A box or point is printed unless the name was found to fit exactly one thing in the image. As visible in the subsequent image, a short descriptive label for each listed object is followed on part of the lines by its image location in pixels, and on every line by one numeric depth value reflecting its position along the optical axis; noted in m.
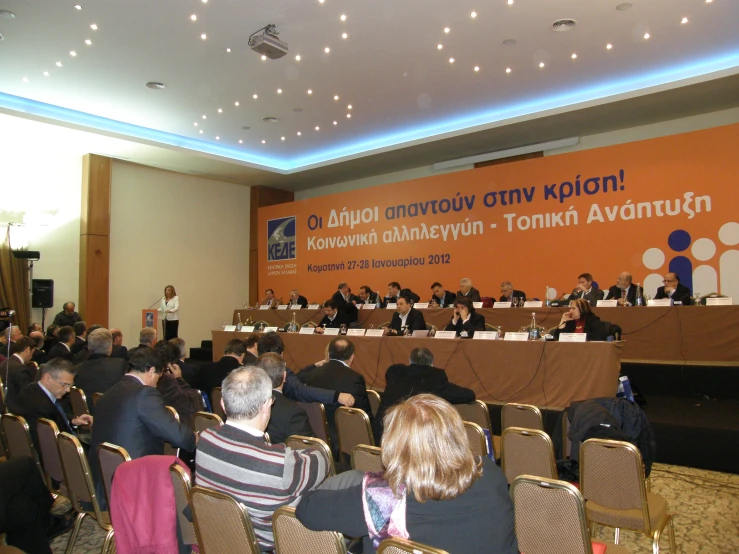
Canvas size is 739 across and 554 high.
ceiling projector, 5.97
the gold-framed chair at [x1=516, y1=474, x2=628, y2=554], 1.87
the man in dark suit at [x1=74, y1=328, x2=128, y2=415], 3.97
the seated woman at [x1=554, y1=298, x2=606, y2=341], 5.26
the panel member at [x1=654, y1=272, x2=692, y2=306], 6.57
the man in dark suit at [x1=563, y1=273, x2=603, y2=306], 6.94
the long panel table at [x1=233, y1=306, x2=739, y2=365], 5.57
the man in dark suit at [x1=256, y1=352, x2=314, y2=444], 2.74
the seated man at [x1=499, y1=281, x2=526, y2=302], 7.92
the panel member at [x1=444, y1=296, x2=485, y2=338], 6.11
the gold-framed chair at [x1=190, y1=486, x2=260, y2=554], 1.70
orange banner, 7.35
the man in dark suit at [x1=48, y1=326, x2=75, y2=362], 5.44
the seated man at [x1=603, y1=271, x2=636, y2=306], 6.91
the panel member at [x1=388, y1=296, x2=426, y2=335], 7.06
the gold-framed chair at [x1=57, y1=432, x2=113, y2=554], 2.62
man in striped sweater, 1.76
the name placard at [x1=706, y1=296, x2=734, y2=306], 5.86
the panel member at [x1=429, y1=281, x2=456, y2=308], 8.09
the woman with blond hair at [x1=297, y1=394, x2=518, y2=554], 1.34
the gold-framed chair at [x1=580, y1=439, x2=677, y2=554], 2.39
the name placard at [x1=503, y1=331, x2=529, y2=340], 5.33
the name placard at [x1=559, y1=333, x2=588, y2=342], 4.95
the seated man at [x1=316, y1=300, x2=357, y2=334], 7.78
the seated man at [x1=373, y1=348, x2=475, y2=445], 3.49
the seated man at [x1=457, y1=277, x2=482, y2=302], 7.91
